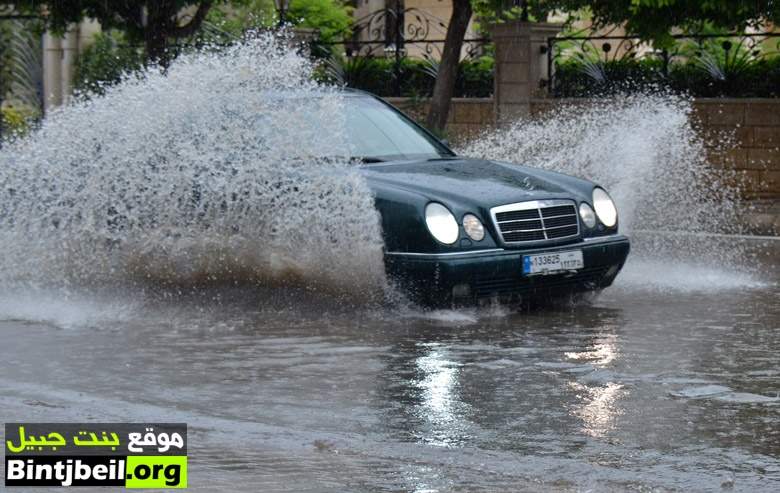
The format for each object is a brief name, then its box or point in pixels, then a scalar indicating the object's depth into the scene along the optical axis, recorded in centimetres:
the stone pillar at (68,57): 3653
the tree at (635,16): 1927
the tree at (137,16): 2406
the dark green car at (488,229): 1046
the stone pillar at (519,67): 2352
